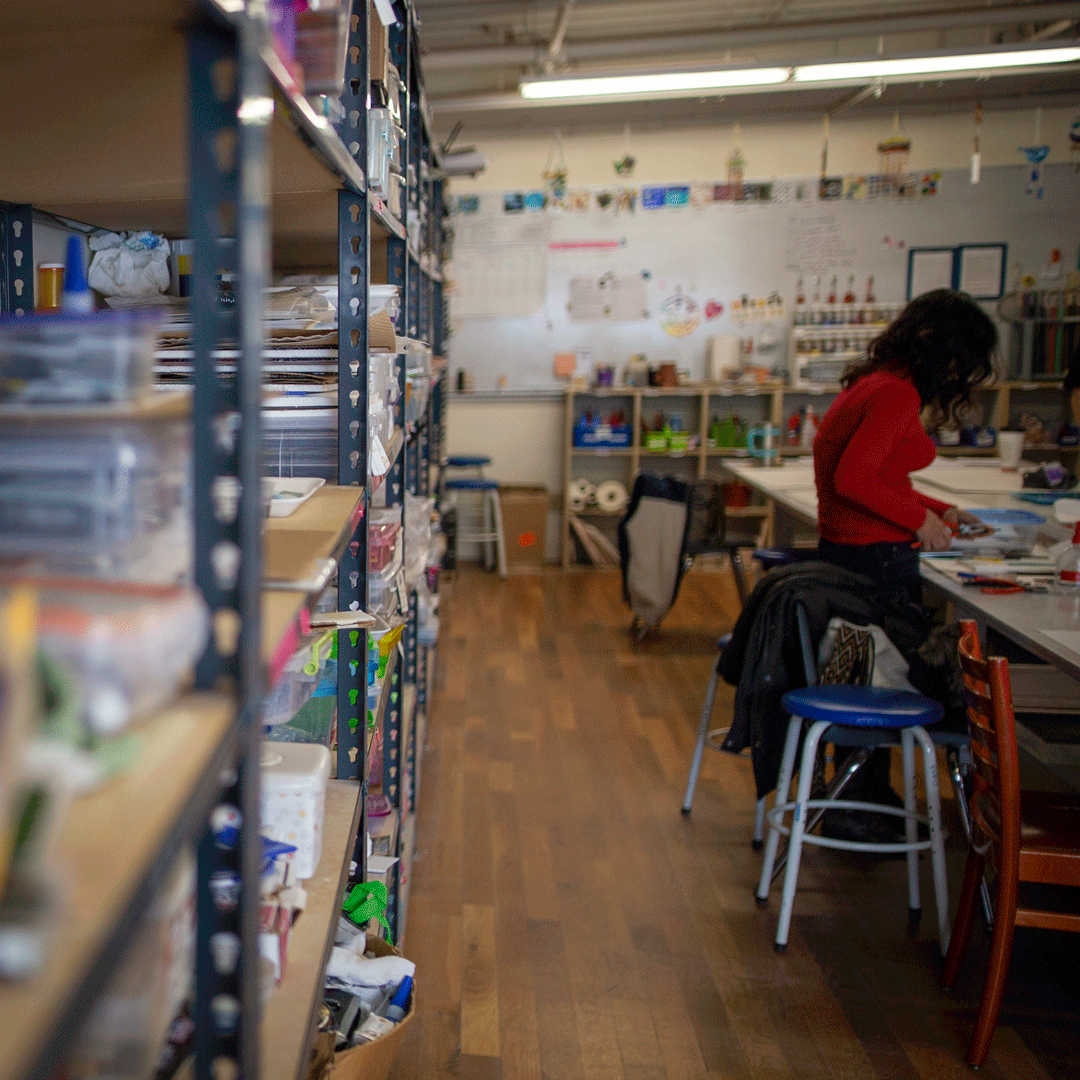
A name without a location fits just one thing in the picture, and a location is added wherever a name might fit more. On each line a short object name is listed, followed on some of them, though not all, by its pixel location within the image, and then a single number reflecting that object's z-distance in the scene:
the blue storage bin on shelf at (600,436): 6.50
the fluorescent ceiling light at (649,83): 4.58
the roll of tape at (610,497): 6.53
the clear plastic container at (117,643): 0.50
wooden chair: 1.79
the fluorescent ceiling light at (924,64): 4.54
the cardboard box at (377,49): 1.61
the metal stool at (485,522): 6.09
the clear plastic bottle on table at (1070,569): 2.42
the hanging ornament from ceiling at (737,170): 6.29
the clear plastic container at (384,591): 1.83
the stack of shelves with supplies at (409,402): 2.11
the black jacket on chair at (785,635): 2.40
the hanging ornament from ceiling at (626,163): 6.35
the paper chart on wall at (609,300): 6.48
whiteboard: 6.27
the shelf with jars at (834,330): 6.31
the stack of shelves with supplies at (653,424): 6.39
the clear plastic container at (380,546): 1.81
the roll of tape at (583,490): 6.56
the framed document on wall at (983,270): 6.29
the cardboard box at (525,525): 6.32
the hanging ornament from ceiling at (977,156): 5.67
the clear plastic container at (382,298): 1.70
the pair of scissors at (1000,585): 2.39
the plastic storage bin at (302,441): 1.54
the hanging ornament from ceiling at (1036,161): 6.12
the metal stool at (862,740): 2.20
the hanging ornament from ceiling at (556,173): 6.41
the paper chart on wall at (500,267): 6.48
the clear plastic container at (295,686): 1.36
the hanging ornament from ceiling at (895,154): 6.02
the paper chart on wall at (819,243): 6.34
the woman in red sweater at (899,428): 2.66
